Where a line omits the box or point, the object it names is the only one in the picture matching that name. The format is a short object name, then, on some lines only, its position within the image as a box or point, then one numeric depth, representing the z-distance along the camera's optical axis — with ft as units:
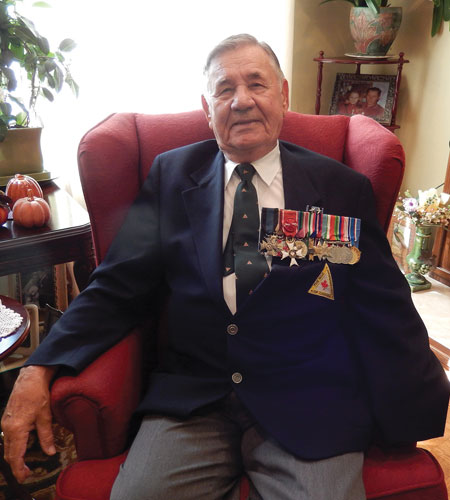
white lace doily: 3.82
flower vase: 8.02
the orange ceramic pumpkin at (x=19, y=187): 4.82
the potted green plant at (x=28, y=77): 4.63
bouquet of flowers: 7.57
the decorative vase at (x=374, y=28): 7.80
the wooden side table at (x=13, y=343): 3.66
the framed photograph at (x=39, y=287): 6.68
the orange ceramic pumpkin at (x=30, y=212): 4.51
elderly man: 3.16
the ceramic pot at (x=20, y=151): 5.17
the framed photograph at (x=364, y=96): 8.58
